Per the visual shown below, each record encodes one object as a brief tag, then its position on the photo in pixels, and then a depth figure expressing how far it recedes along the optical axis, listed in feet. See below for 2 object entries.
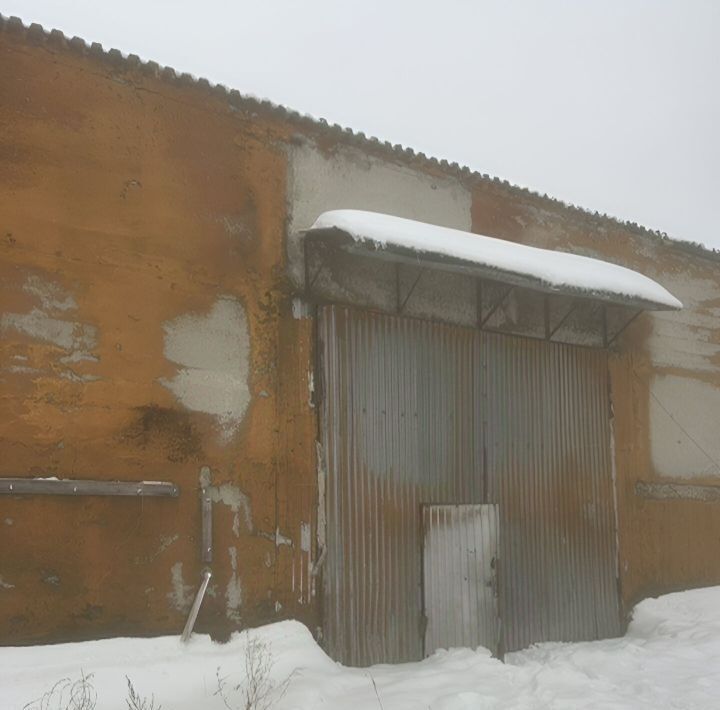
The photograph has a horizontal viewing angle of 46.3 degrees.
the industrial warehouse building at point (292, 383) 21.89
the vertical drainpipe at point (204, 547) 22.68
